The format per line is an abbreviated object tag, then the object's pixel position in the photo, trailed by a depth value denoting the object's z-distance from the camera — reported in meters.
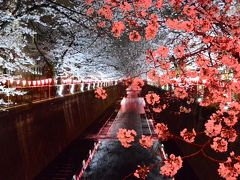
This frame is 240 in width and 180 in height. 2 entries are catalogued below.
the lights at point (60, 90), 14.72
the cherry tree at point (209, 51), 4.50
